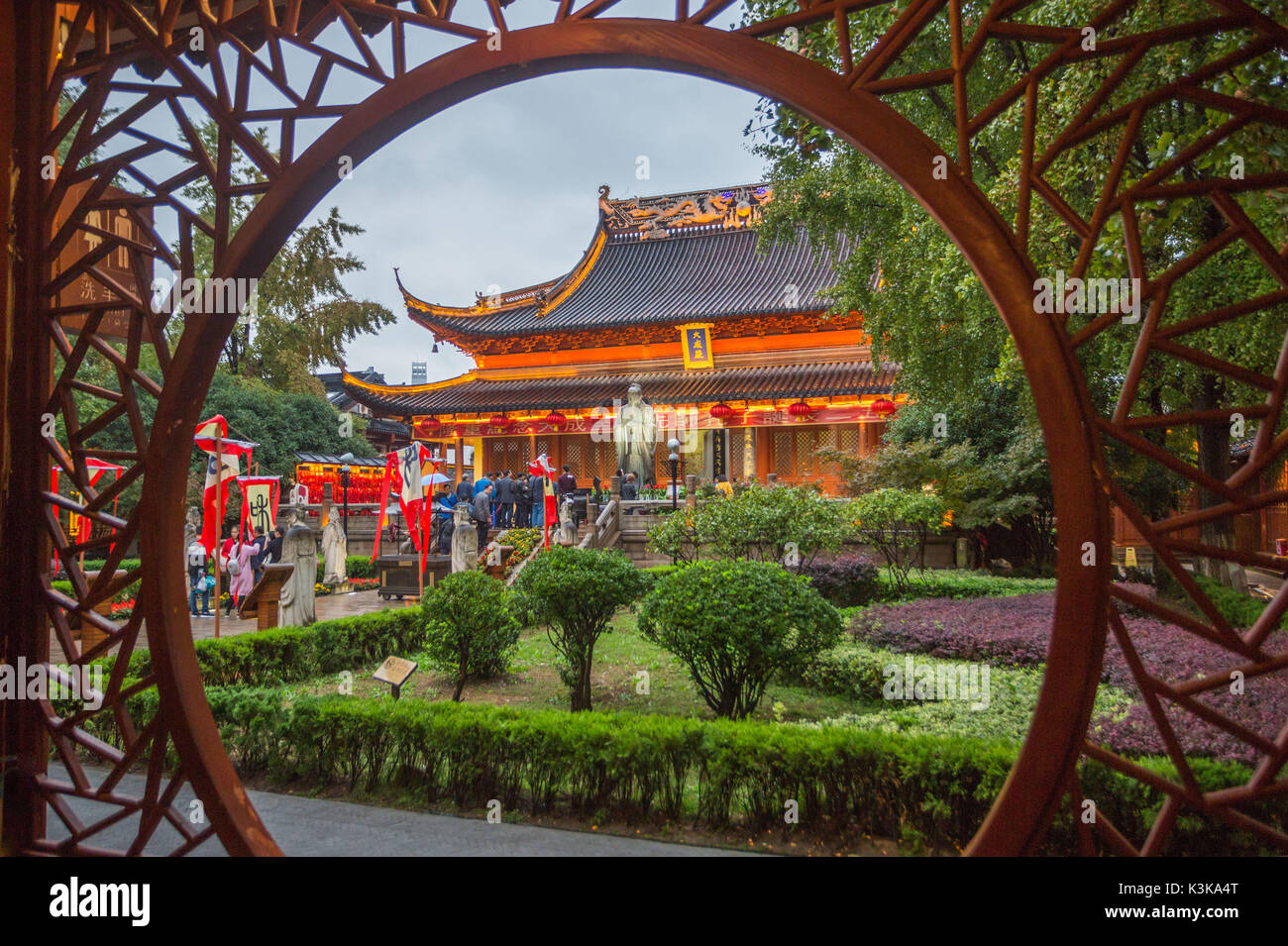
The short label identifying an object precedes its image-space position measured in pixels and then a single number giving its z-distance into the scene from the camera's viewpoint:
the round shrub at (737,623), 6.05
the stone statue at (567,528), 16.69
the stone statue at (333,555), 16.56
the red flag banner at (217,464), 9.20
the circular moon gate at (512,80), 2.29
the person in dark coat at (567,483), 21.09
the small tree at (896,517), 11.77
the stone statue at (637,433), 20.81
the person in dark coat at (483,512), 17.25
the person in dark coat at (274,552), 13.37
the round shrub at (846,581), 12.23
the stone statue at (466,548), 12.57
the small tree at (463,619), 7.80
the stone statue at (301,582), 10.24
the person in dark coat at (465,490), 17.97
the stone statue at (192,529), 15.72
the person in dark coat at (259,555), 13.02
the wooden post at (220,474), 8.96
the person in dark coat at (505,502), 18.59
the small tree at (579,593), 7.21
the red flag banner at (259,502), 12.79
